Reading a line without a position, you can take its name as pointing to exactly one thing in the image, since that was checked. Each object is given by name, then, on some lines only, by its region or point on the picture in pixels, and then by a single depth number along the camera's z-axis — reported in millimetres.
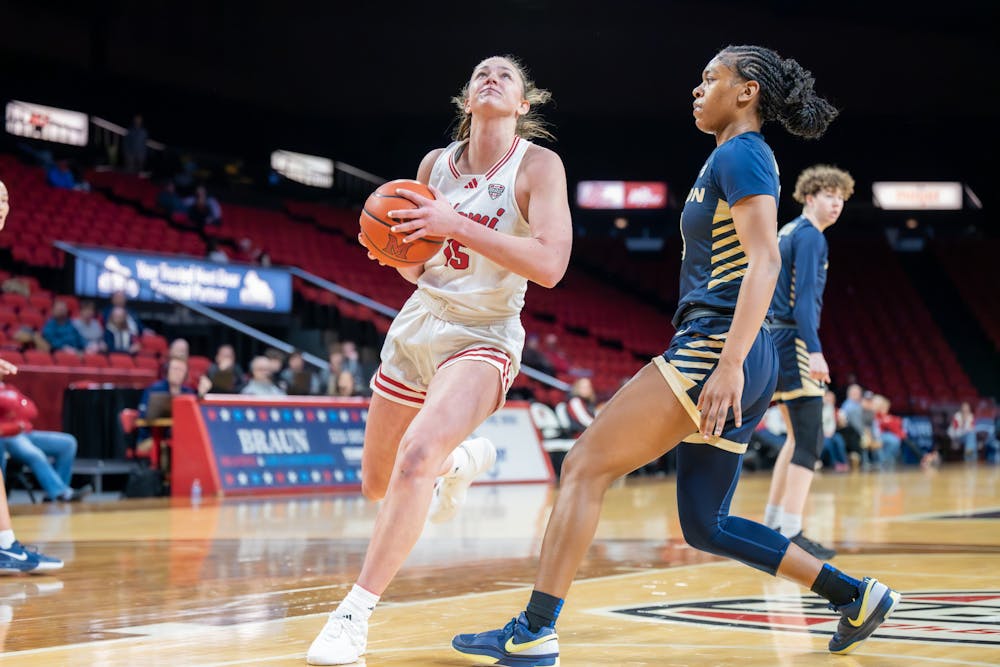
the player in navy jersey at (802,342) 6496
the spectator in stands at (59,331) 13641
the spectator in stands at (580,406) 15781
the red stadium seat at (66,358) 13172
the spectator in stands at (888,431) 21969
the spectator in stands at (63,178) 20297
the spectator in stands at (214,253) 18891
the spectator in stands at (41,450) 9781
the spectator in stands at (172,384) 12156
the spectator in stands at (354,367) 15784
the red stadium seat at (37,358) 12922
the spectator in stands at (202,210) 21703
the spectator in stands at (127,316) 14453
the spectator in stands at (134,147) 22812
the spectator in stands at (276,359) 14411
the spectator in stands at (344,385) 14031
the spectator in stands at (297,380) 13930
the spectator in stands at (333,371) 14450
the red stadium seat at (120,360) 13805
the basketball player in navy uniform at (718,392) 3521
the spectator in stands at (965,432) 24500
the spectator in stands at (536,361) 19391
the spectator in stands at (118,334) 14328
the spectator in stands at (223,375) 12836
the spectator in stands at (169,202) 21672
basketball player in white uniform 3635
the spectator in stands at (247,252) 20750
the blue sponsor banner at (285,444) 12023
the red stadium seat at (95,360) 13492
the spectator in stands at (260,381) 13172
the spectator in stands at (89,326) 14088
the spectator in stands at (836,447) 19672
